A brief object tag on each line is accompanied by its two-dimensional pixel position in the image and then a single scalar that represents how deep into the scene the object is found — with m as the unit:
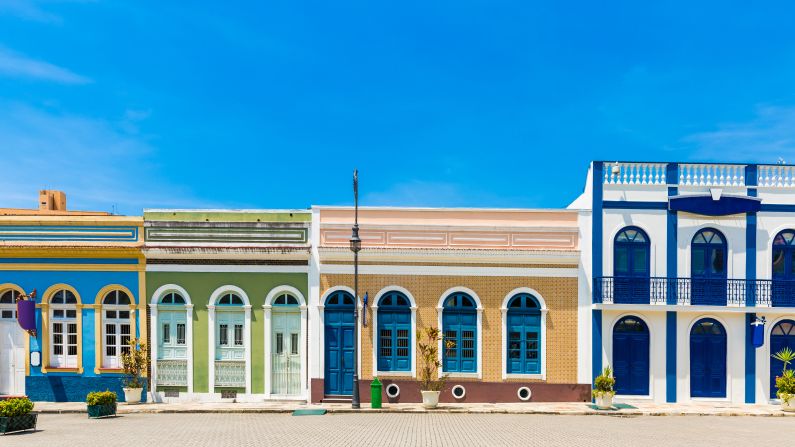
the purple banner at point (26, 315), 18.39
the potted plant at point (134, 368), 18.20
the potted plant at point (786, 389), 17.22
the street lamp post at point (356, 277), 17.31
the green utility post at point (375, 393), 17.11
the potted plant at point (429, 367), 17.36
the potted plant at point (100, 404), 16.06
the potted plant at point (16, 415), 14.19
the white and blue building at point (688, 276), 18.12
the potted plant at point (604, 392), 17.11
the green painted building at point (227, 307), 18.55
